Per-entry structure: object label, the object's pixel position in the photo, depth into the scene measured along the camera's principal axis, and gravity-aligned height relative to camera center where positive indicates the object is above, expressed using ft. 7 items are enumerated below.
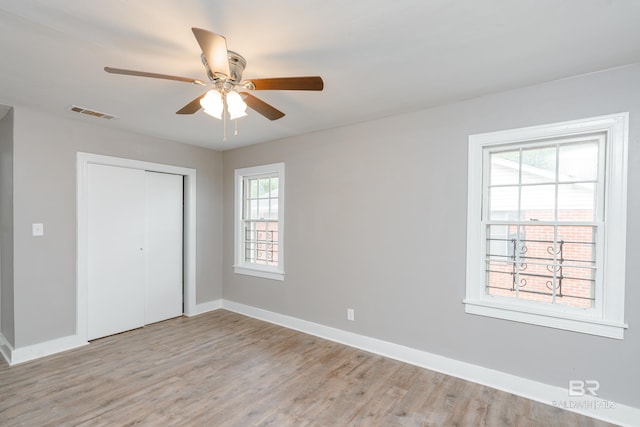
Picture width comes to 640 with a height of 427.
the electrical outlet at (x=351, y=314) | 11.29 -3.97
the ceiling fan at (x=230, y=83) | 5.13 +2.42
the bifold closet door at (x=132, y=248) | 11.69 -1.80
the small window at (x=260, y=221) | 13.71 -0.64
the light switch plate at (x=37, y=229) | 10.07 -0.80
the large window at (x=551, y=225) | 7.13 -0.37
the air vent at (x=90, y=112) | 9.70 +3.15
